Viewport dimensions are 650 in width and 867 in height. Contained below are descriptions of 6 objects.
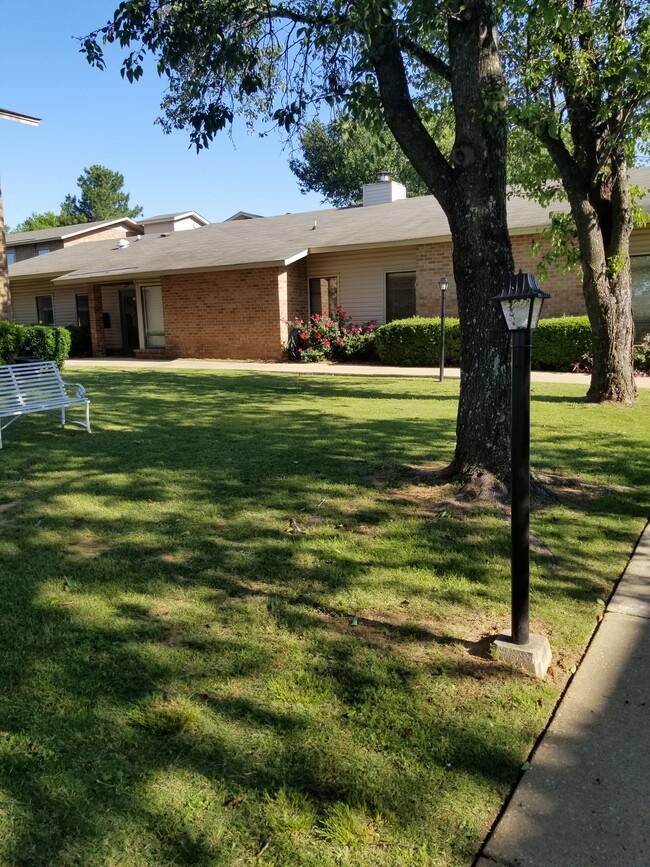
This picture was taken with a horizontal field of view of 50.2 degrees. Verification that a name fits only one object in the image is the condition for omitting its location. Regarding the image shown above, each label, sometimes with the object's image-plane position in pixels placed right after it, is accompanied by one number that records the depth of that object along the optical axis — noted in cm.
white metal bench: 773
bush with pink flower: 1891
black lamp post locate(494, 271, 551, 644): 289
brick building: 1794
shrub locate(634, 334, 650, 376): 1437
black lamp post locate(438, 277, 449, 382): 1252
